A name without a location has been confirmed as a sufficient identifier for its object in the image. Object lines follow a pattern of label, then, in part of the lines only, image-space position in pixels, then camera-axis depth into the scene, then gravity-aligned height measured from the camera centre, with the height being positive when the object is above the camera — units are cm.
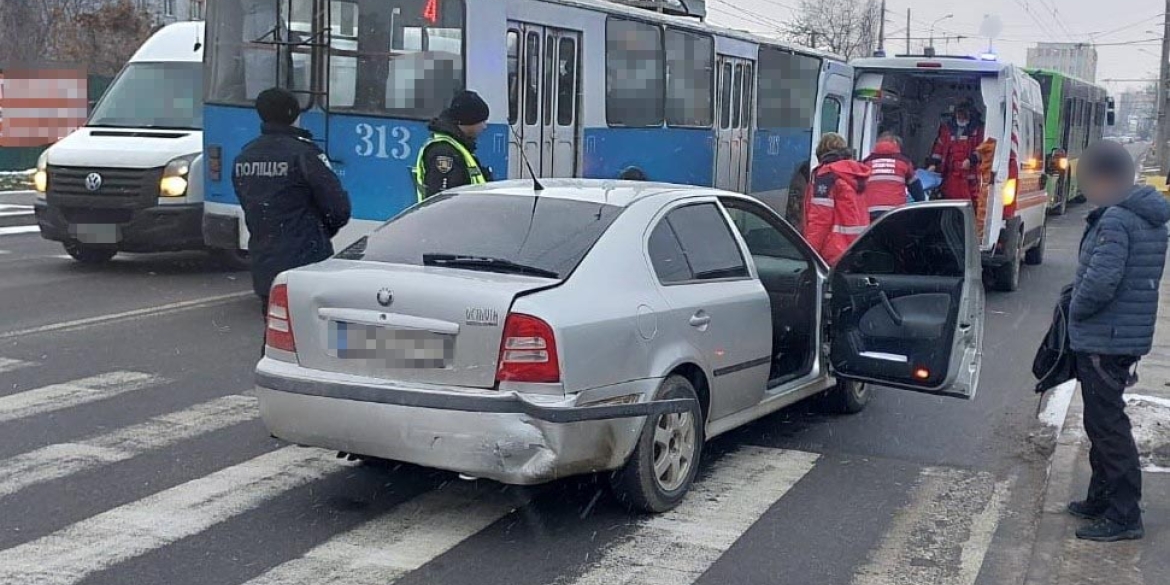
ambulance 1320 +26
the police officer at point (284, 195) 721 -40
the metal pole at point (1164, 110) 4900 +163
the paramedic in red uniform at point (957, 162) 1436 -19
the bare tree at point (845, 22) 6153 +554
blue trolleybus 1116 +41
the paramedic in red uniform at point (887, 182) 1153 -35
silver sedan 523 -88
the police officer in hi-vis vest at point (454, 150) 885 -15
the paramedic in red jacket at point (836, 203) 1047 -49
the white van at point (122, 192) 1274 -75
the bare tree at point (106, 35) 3353 +204
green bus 2497 +61
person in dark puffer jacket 550 -67
